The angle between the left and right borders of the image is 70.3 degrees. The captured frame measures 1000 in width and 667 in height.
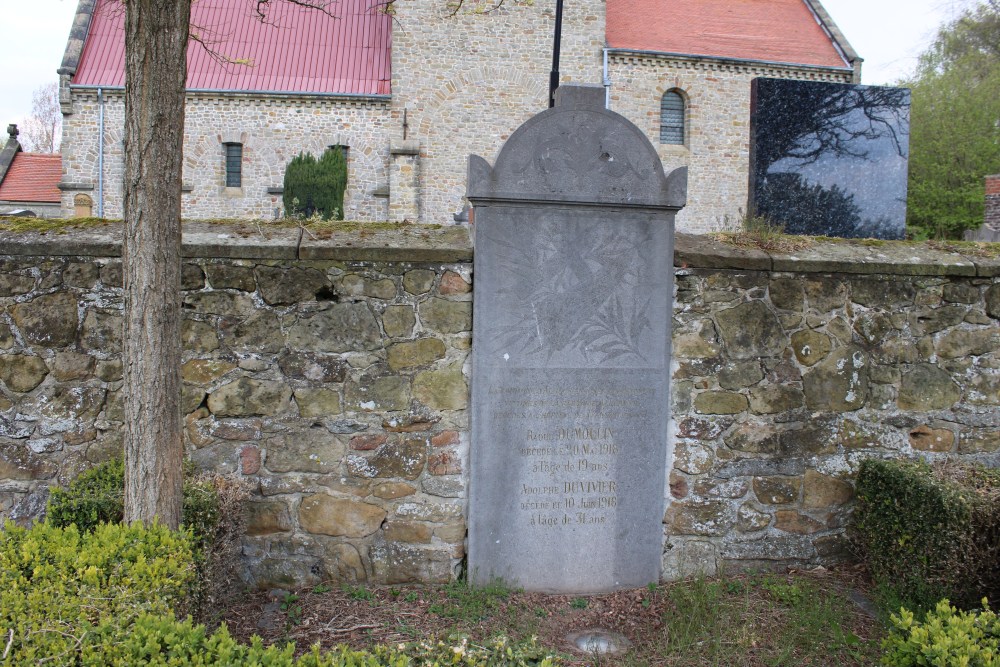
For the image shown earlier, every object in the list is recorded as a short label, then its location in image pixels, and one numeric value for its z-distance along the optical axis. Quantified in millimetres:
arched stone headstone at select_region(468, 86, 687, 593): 3867
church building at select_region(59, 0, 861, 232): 20438
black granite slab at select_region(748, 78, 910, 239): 5422
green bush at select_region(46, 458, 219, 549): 3139
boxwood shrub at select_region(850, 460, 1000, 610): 3479
